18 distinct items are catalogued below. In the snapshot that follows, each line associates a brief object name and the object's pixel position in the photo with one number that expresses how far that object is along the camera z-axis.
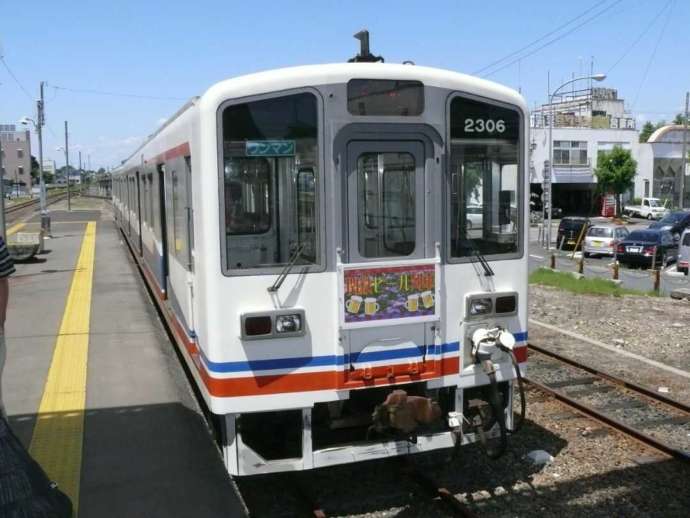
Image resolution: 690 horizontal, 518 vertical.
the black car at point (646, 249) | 25.81
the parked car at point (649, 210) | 53.53
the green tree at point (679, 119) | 109.28
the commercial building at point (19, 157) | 105.12
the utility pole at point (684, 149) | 46.69
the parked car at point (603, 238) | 28.58
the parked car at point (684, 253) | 22.02
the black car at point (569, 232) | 32.59
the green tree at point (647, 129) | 108.00
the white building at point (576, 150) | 56.12
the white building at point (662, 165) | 61.72
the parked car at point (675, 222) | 34.11
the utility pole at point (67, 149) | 59.12
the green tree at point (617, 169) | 54.31
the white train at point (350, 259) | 4.71
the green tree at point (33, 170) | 117.19
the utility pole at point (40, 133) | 27.92
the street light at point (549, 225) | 32.16
